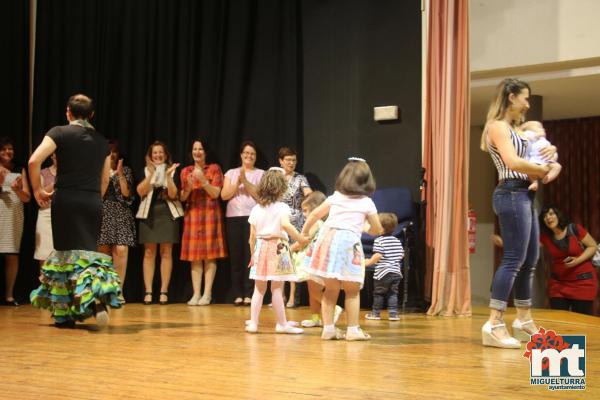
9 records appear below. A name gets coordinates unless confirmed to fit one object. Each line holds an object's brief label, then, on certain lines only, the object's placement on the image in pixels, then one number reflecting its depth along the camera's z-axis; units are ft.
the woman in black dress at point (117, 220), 21.68
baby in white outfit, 11.31
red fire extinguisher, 21.30
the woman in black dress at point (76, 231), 13.89
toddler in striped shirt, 17.47
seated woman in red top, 19.20
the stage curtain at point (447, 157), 19.03
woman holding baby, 11.20
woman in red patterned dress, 21.66
